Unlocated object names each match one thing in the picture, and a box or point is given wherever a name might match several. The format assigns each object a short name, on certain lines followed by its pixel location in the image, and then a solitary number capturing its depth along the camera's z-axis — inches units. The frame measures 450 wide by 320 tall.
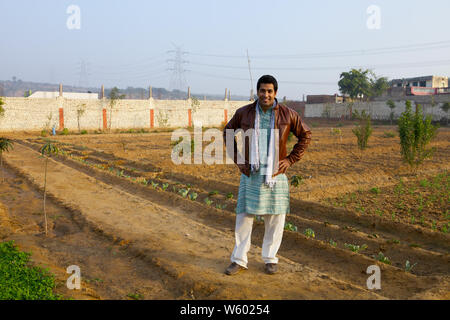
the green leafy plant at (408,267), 176.3
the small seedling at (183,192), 316.6
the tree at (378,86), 1962.4
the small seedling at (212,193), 327.2
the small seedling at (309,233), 221.0
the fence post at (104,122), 1152.3
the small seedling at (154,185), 348.9
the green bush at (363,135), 573.6
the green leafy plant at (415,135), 426.9
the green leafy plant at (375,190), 335.9
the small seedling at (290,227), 229.3
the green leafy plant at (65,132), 994.1
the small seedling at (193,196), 308.8
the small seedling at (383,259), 186.7
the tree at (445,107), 1214.9
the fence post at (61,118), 1064.2
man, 149.7
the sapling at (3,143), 326.0
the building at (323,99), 1841.4
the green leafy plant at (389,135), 877.2
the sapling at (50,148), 204.5
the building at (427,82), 1893.5
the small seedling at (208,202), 289.3
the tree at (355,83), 1889.8
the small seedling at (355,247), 200.8
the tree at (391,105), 1366.1
